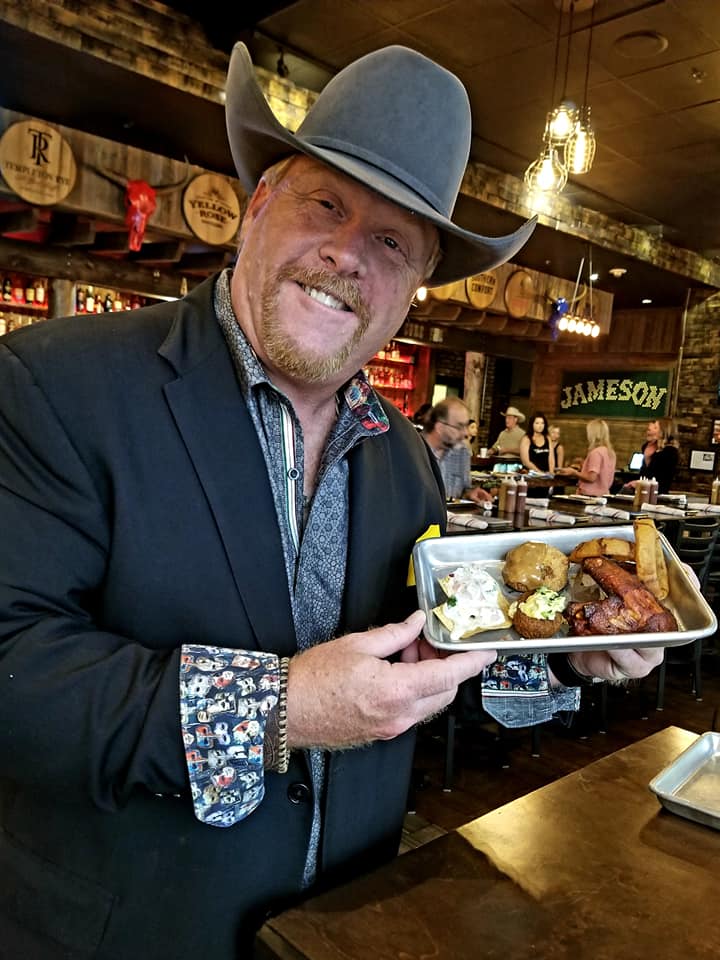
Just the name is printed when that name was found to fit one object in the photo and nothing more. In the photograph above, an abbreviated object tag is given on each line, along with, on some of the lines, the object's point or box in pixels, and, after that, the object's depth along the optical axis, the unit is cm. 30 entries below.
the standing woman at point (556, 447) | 1024
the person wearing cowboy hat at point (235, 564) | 83
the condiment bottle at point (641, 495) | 596
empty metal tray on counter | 110
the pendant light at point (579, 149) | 439
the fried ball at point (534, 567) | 127
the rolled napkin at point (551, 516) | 473
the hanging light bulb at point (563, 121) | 428
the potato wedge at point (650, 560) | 127
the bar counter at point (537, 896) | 81
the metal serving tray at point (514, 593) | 104
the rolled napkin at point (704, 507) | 600
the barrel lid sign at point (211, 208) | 514
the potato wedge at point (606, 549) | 131
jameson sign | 1206
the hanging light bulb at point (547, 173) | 452
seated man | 555
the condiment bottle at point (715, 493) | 677
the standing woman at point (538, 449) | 991
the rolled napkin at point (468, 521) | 402
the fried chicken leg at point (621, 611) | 112
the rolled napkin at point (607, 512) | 521
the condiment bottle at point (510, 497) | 463
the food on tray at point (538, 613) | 114
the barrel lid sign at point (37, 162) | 429
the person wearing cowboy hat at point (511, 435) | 1082
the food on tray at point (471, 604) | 115
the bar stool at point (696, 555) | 456
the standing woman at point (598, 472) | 707
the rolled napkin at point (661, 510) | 529
